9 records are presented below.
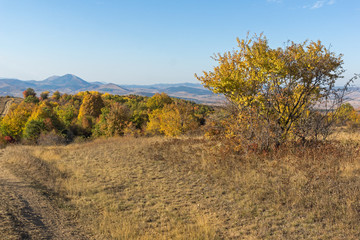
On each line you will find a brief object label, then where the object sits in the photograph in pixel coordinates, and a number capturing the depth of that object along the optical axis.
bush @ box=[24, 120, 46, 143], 39.06
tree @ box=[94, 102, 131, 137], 43.81
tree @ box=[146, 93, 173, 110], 71.79
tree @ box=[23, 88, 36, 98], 117.43
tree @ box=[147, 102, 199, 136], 34.31
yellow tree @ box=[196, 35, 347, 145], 12.02
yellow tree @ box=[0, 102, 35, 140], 46.71
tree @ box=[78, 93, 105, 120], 66.50
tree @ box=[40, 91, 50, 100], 119.25
